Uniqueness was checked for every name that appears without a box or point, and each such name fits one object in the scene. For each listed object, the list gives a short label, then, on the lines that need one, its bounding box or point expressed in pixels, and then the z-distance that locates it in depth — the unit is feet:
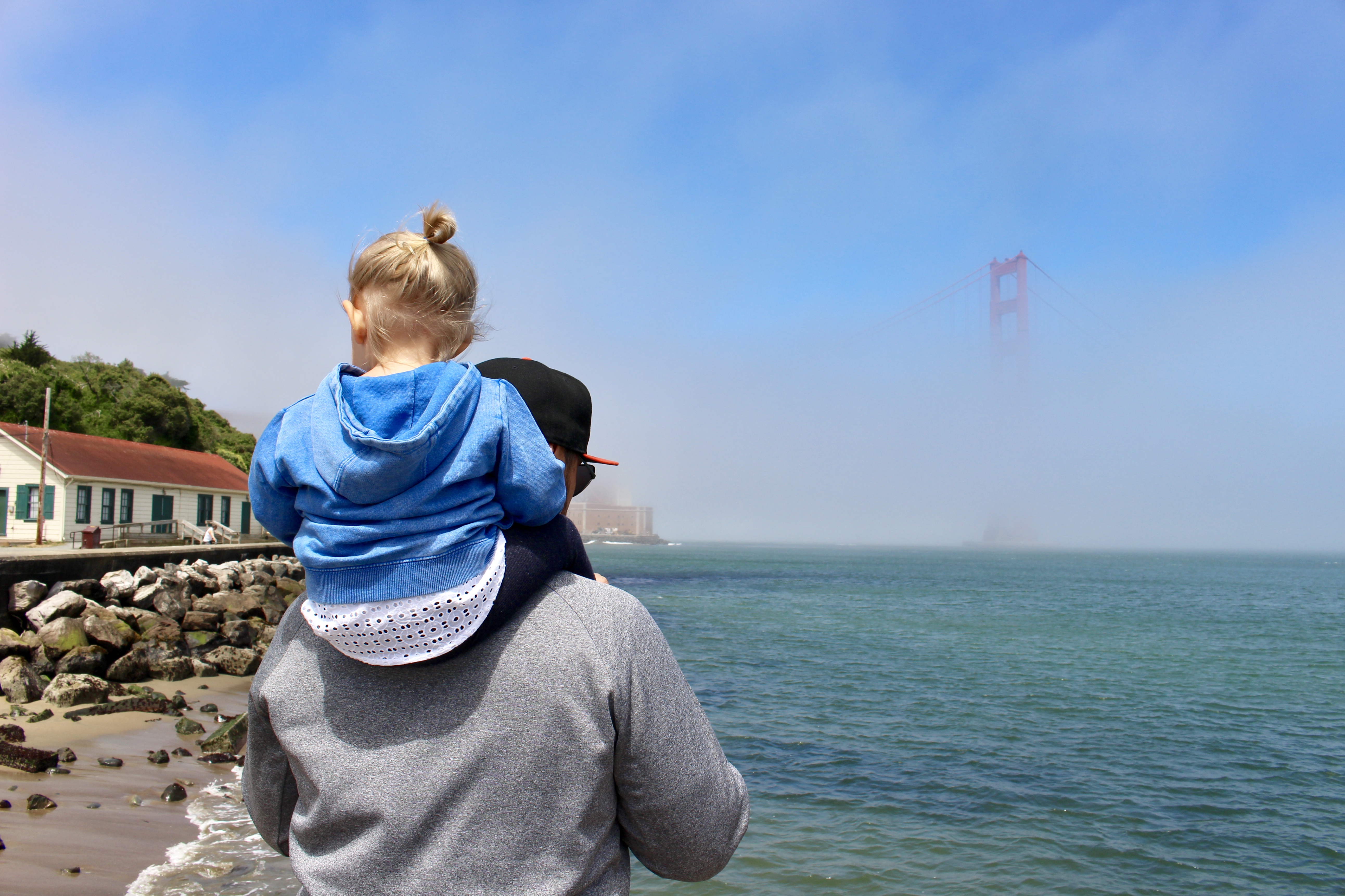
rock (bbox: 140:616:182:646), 49.26
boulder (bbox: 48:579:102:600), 50.98
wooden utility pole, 72.08
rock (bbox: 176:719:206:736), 33.12
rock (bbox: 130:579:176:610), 54.80
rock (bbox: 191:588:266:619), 58.13
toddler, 3.52
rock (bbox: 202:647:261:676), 47.75
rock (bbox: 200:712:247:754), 31.37
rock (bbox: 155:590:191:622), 54.34
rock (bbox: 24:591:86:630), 44.98
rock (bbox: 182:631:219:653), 50.96
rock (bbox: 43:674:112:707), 35.53
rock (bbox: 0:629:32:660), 40.91
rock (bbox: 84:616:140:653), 44.01
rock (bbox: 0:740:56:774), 26.40
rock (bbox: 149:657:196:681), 43.62
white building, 76.38
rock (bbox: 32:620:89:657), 41.70
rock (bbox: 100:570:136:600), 54.60
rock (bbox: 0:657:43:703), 35.27
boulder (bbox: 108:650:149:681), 41.73
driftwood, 34.27
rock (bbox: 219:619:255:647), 53.42
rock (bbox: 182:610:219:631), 54.13
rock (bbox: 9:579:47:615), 46.96
